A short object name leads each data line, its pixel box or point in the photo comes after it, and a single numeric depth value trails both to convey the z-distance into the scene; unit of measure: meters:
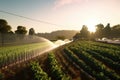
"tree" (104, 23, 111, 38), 47.15
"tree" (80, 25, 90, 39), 53.53
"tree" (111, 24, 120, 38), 45.80
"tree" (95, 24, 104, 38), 49.26
